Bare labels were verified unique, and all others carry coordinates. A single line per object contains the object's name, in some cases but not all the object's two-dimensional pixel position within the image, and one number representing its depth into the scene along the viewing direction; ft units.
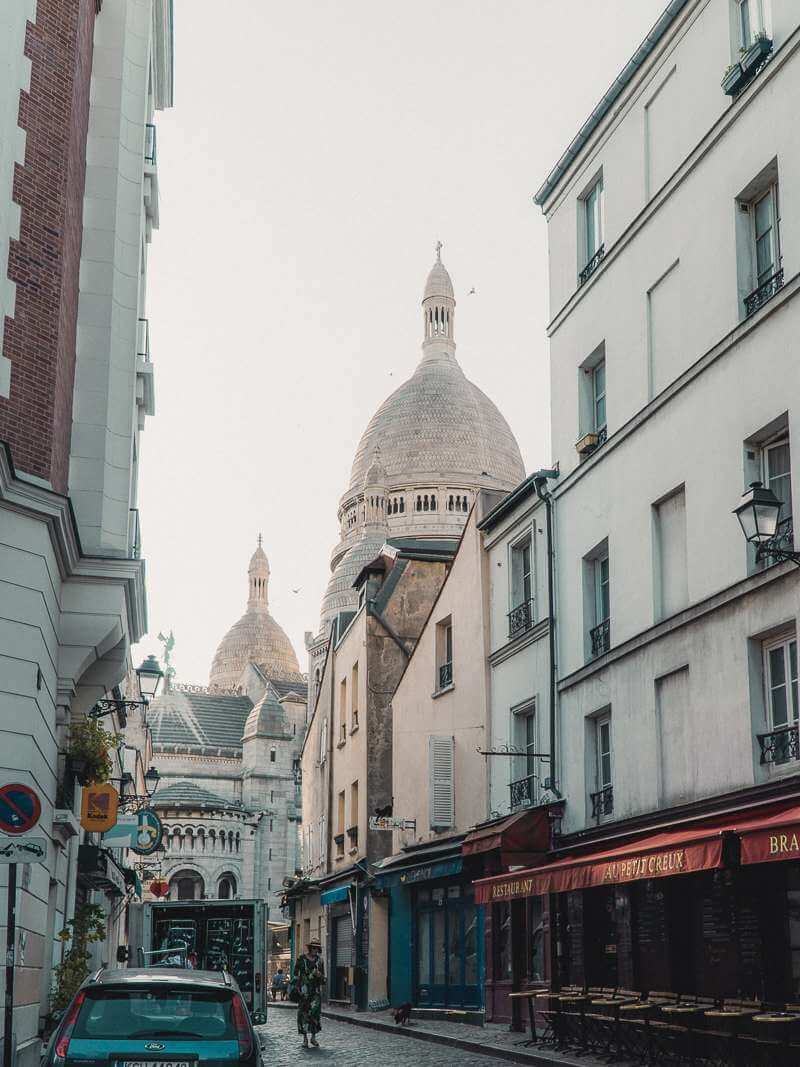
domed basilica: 402.11
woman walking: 71.67
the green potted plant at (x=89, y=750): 59.77
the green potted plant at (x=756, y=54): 55.72
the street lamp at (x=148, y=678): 83.05
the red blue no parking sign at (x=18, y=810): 36.86
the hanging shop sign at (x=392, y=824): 98.49
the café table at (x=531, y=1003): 63.00
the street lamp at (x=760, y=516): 45.93
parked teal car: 29.40
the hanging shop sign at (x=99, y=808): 61.11
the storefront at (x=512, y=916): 70.64
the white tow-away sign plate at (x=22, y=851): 35.91
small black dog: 85.00
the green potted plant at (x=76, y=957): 53.21
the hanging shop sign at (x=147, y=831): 89.76
